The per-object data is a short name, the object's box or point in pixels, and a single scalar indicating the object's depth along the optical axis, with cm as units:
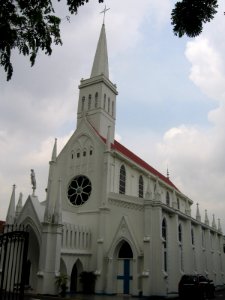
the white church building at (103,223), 2666
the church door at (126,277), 2753
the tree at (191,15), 539
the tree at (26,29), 616
